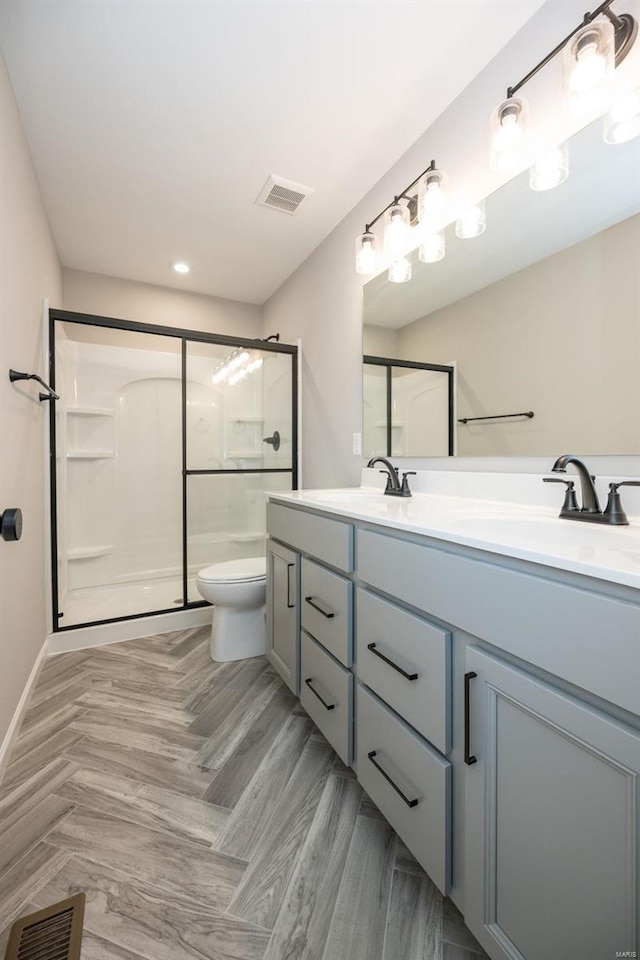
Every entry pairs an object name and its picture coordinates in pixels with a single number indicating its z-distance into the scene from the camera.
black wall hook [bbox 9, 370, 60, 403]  1.42
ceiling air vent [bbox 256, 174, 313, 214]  1.92
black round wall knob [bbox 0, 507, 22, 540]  1.04
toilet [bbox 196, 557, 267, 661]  1.97
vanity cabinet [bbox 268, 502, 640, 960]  0.54
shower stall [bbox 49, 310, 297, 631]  2.54
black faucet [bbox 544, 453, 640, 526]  0.93
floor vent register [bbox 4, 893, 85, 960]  0.81
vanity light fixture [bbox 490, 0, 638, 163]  0.96
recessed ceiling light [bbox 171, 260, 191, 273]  2.74
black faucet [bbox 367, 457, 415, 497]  1.68
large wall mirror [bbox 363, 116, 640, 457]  1.01
